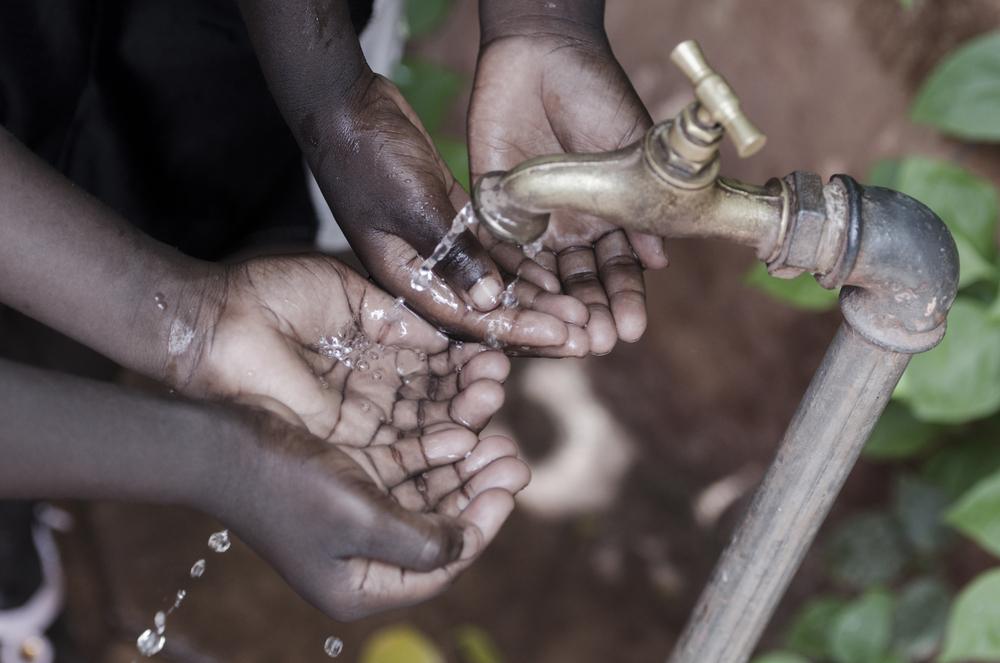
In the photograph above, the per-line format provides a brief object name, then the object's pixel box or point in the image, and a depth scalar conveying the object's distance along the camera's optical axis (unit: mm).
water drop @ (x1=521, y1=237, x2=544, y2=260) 857
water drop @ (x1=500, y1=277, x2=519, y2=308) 826
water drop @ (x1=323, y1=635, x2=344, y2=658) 824
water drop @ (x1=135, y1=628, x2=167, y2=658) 888
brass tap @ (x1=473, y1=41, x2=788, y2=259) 727
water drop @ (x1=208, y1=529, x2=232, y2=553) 821
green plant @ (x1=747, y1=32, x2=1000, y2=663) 940
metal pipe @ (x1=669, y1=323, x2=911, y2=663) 763
